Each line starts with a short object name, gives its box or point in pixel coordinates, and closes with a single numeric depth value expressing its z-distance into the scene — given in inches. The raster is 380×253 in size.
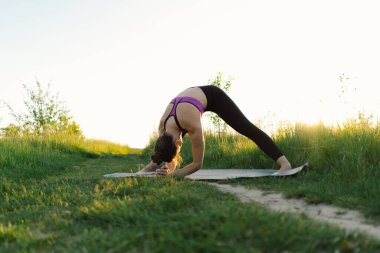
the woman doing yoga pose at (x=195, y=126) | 194.9
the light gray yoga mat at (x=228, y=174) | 205.9
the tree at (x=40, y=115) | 768.9
